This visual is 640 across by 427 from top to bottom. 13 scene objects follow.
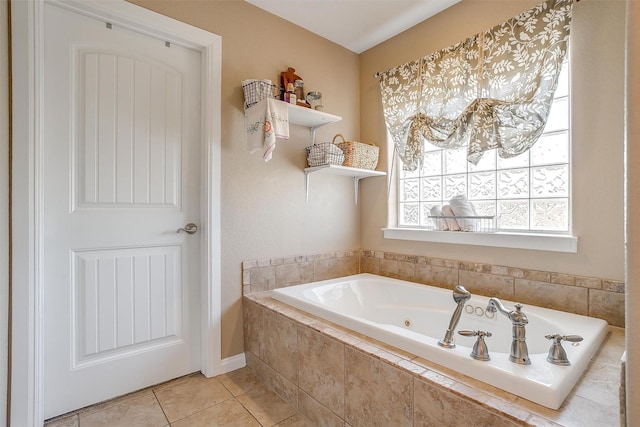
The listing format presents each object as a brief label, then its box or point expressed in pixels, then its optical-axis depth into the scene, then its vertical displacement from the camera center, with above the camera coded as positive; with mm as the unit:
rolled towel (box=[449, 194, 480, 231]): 2066 -8
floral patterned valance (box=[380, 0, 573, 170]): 1713 +795
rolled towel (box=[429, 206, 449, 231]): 2162 -58
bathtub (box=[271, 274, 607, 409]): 989 -546
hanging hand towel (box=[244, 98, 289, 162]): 1896 +546
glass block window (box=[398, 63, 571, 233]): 1793 +204
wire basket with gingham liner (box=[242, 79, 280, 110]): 1961 +776
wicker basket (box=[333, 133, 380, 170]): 2424 +463
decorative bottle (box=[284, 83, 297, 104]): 2158 +815
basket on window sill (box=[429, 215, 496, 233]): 2064 -82
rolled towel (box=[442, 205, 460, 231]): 2107 -49
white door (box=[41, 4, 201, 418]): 1562 +8
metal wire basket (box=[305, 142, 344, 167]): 2279 +428
